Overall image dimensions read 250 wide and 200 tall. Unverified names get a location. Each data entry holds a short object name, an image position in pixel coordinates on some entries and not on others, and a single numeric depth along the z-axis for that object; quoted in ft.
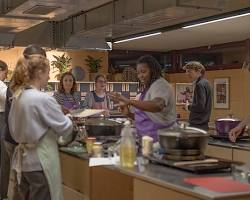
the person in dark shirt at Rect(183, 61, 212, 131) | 16.47
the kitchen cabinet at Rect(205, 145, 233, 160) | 13.21
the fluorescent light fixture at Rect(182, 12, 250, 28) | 18.63
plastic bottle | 8.46
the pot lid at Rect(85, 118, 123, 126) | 11.25
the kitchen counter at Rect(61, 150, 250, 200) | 6.34
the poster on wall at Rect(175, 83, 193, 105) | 30.18
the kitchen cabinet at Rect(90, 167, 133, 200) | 9.64
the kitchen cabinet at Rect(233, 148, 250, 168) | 12.50
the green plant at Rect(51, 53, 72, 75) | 28.27
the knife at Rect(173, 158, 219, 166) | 8.07
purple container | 14.01
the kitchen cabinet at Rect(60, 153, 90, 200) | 9.83
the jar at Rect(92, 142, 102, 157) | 9.74
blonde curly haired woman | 8.90
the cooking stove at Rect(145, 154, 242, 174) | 7.75
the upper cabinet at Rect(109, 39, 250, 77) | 29.87
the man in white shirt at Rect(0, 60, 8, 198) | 15.78
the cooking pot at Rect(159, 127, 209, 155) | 8.21
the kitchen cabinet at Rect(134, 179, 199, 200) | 7.32
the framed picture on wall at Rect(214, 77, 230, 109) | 29.43
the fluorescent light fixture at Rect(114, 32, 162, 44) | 23.22
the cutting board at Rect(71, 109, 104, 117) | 12.44
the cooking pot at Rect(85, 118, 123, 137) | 11.23
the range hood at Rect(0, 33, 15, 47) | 23.82
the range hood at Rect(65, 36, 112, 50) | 24.67
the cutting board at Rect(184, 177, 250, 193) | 6.55
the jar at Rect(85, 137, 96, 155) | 9.97
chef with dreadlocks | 10.60
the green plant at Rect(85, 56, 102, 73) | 30.09
